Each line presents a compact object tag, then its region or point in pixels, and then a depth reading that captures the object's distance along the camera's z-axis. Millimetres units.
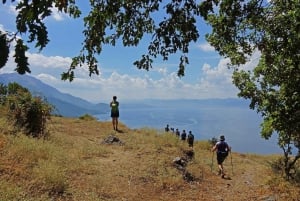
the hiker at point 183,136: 18459
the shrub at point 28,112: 10211
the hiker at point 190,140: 16669
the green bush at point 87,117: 21508
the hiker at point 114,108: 14404
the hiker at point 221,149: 12396
